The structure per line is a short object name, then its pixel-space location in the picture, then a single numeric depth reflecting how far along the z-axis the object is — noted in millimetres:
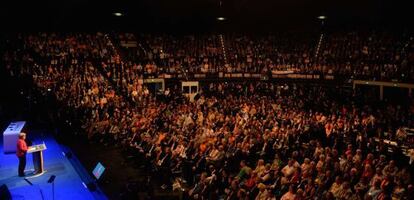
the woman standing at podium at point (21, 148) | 10125
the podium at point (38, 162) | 10670
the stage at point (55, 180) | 9273
